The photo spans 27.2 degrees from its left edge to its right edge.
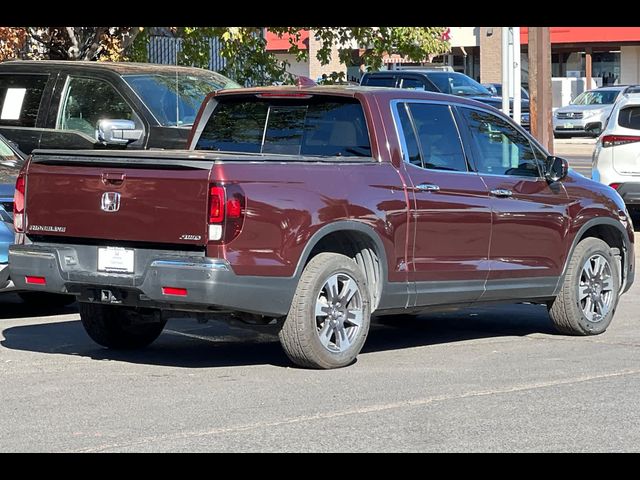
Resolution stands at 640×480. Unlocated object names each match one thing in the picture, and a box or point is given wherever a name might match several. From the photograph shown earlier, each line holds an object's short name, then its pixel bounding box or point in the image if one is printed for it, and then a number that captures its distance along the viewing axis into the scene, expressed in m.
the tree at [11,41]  17.83
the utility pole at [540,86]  18.75
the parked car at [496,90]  33.28
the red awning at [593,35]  51.97
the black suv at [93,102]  12.50
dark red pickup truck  7.85
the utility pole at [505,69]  18.43
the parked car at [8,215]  10.20
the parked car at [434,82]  27.41
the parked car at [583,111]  41.00
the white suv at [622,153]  16.83
